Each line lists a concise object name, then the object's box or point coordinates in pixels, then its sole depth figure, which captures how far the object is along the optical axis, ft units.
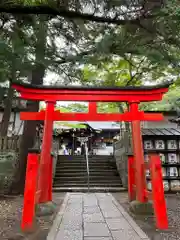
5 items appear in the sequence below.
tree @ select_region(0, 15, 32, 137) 12.22
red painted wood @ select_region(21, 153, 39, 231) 14.46
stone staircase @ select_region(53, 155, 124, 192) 33.65
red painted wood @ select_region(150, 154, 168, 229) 14.94
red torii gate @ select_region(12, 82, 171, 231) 19.43
